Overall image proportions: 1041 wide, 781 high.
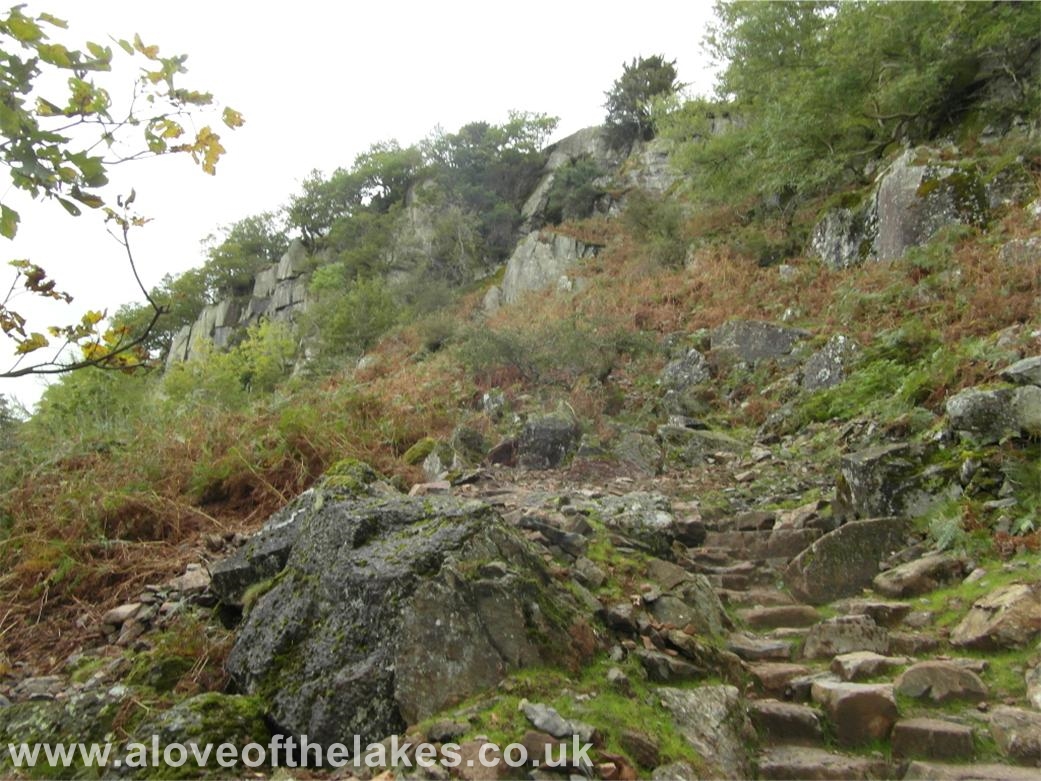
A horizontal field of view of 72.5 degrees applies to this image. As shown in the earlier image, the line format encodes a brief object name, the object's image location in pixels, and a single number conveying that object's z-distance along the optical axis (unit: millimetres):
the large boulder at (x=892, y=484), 5406
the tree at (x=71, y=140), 1881
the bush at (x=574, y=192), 25891
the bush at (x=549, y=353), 11398
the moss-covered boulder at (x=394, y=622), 2928
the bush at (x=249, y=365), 17531
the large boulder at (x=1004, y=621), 3609
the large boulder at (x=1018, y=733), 2811
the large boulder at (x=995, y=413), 5199
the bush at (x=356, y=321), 19156
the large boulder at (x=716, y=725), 2830
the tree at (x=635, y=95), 28641
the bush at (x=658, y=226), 17531
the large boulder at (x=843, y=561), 4910
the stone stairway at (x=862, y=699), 2887
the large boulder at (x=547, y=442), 8414
